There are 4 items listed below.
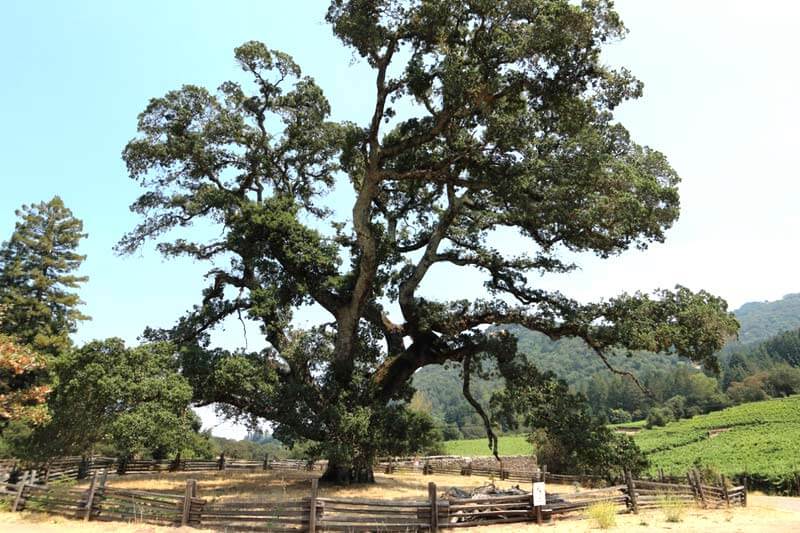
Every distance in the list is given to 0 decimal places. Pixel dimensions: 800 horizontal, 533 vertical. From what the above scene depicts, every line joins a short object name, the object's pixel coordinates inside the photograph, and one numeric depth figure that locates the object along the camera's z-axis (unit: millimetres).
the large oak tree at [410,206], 12086
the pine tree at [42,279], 26625
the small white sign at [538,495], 11438
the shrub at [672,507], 11531
